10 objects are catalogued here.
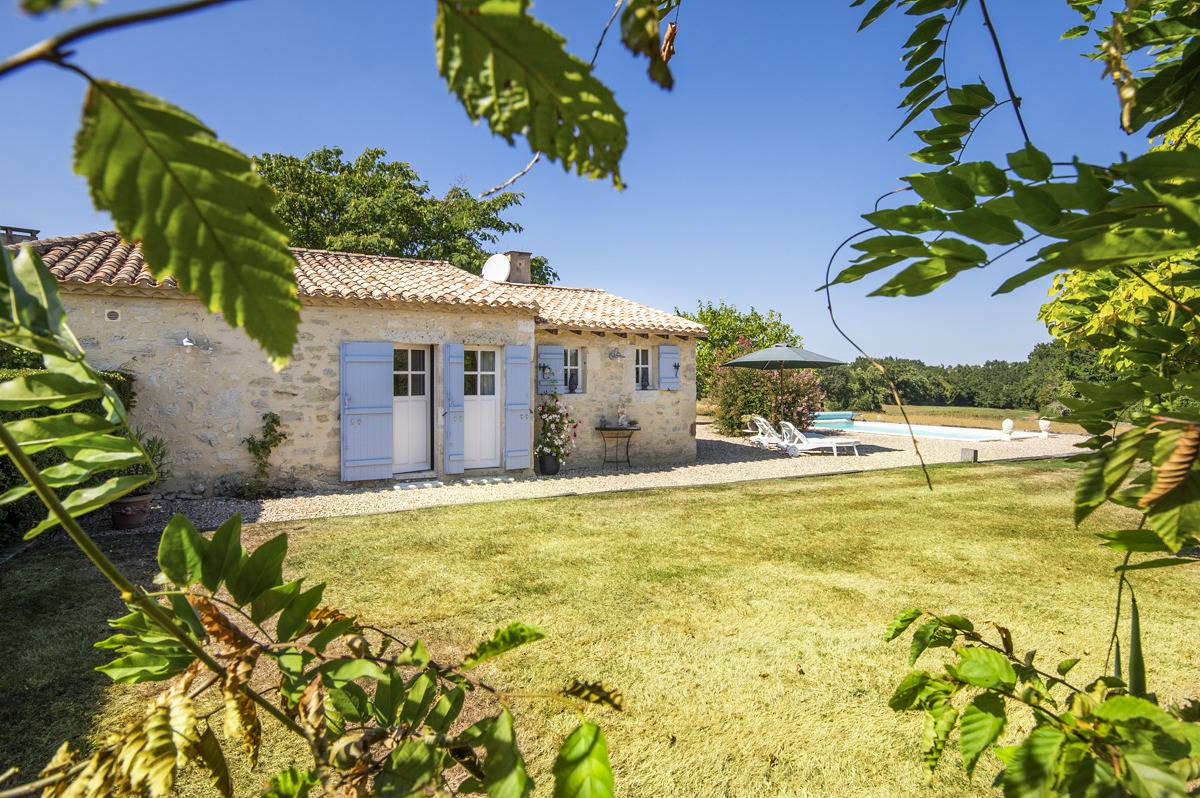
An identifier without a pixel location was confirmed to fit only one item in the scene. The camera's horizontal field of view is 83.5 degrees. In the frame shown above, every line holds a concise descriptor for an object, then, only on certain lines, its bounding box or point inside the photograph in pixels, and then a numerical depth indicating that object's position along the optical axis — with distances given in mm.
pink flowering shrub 18203
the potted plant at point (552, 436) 12242
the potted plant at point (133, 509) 7324
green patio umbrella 15445
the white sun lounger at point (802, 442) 14805
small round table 13359
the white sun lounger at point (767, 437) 15352
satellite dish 13555
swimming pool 19828
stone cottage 9141
